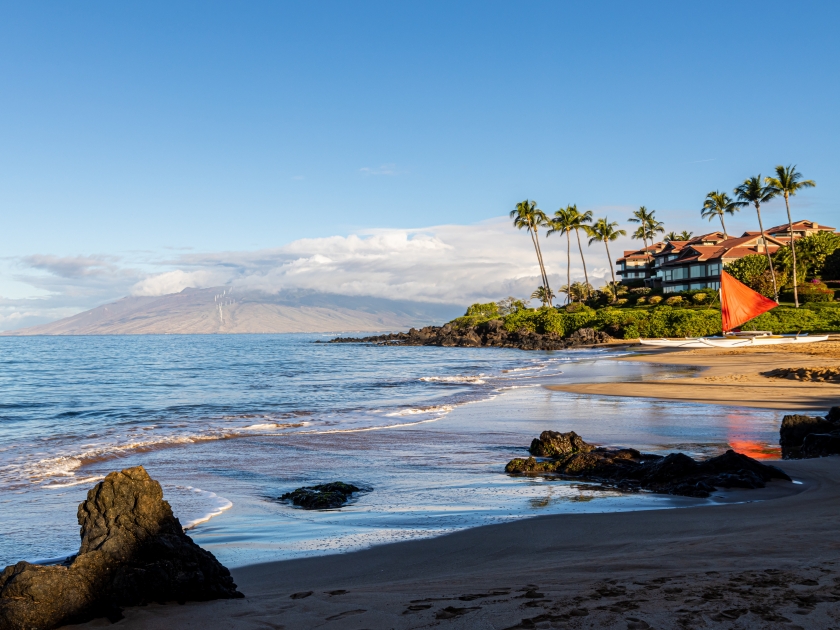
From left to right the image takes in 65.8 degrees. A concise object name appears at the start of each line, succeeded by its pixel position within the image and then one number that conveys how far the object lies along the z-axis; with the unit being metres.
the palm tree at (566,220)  97.56
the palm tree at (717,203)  102.75
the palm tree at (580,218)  97.44
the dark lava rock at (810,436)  10.74
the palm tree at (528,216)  95.19
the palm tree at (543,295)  111.62
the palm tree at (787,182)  69.25
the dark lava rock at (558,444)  11.46
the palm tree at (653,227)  126.38
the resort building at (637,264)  119.35
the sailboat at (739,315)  46.03
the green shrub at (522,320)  87.06
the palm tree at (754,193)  72.75
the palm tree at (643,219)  125.62
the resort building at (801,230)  100.74
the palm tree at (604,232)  101.38
